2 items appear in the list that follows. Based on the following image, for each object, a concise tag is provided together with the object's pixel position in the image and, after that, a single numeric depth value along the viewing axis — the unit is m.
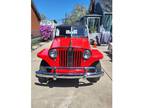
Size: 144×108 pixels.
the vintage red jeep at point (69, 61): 1.81
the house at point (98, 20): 4.10
